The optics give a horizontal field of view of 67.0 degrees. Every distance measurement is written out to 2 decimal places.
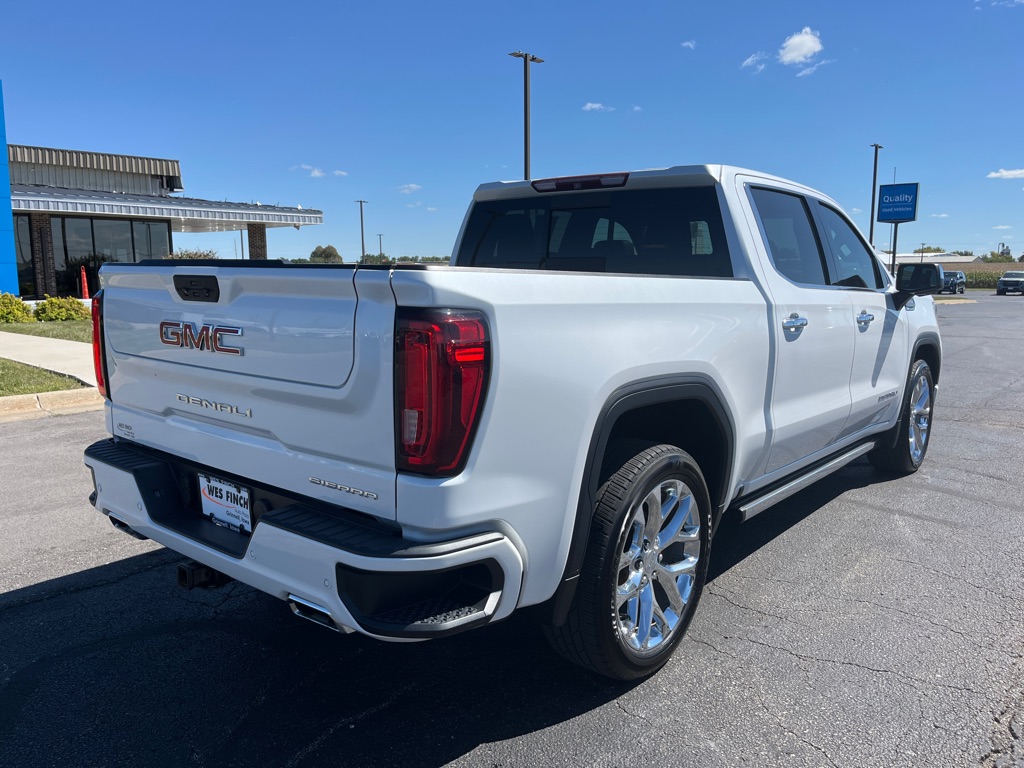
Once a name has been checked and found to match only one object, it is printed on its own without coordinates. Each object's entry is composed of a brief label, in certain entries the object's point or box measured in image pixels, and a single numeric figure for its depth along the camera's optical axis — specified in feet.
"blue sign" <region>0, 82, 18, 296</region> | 71.97
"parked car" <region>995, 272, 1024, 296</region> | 177.88
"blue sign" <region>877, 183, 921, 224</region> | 164.14
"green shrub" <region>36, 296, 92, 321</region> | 60.23
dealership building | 79.00
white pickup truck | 7.12
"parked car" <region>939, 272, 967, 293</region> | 165.62
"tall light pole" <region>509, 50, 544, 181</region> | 64.59
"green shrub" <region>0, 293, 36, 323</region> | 57.88
